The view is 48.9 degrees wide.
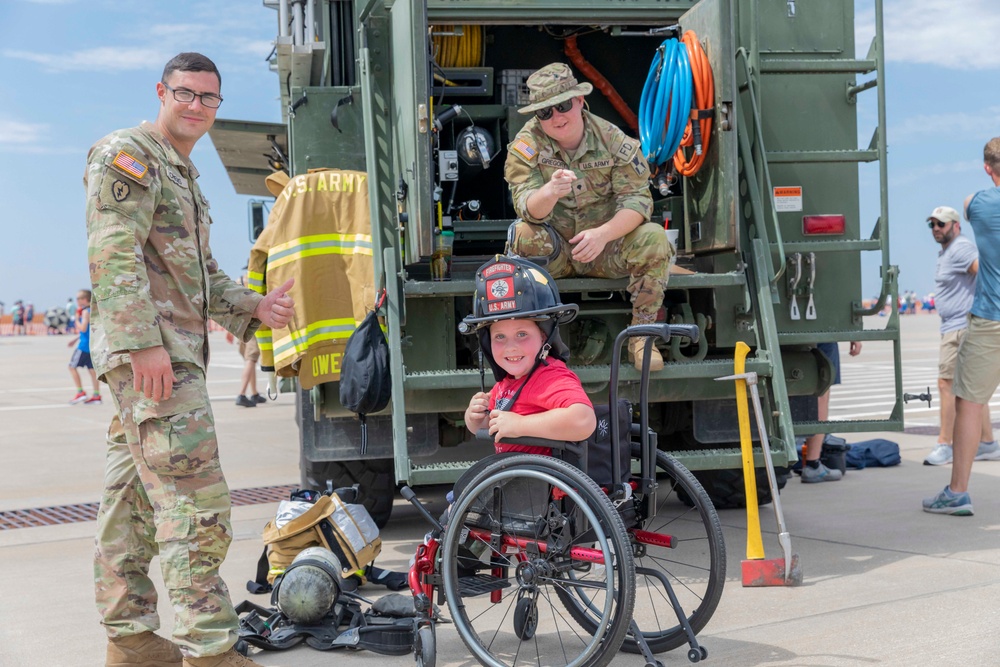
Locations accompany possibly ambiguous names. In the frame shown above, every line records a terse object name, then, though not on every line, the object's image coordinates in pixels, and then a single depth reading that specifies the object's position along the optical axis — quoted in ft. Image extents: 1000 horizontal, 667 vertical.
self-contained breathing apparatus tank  13.57
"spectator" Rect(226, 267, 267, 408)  45.34
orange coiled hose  18.17
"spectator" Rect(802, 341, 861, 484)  24.64
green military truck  17.02
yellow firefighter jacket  18.24
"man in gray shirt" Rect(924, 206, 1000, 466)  25.88
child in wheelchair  11.50
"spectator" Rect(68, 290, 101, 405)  46.84
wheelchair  10.71
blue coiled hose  18.33
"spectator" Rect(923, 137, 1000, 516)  19.19
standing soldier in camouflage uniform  10.98
